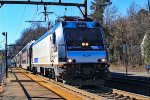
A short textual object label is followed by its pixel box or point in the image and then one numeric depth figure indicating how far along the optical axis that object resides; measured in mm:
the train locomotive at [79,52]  19859
